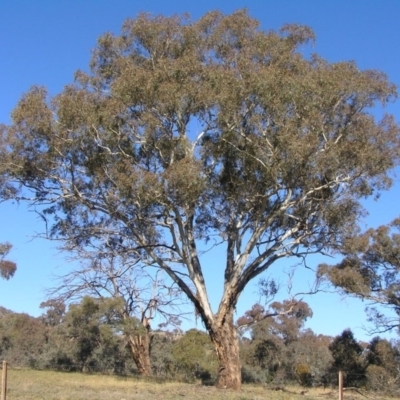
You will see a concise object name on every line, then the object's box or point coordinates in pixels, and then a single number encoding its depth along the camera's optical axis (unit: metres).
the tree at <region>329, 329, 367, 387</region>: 31.73
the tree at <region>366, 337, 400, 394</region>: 27.81
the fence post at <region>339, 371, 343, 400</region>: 12.35
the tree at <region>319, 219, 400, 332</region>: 28.56
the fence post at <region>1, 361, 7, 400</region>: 10.55
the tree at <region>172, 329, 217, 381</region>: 35.88
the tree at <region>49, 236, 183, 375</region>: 29.52
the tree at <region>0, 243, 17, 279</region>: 42.35
